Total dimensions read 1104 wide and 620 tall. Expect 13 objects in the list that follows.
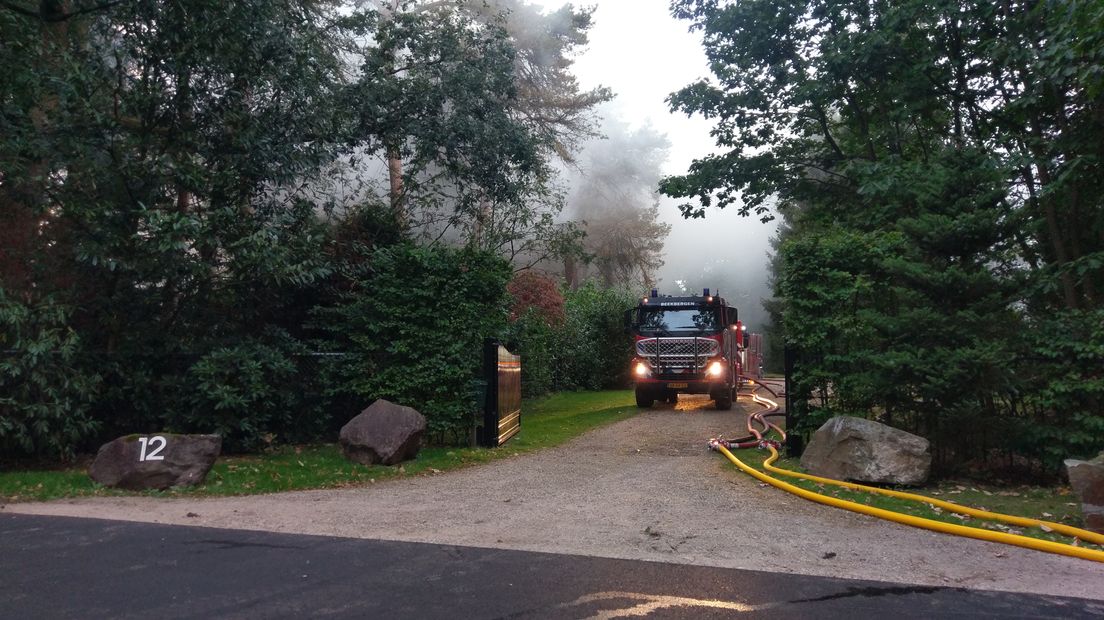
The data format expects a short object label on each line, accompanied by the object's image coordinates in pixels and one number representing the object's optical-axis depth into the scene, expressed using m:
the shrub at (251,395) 11.17
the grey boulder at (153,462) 9.03
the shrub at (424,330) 11.97
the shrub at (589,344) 26.41
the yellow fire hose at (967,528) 6.16
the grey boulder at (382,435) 10.50
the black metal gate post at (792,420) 10.52
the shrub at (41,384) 9.75
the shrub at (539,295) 22.52
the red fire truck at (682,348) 18.84
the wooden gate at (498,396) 12.03
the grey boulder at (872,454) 8.62
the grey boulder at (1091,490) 6.55
